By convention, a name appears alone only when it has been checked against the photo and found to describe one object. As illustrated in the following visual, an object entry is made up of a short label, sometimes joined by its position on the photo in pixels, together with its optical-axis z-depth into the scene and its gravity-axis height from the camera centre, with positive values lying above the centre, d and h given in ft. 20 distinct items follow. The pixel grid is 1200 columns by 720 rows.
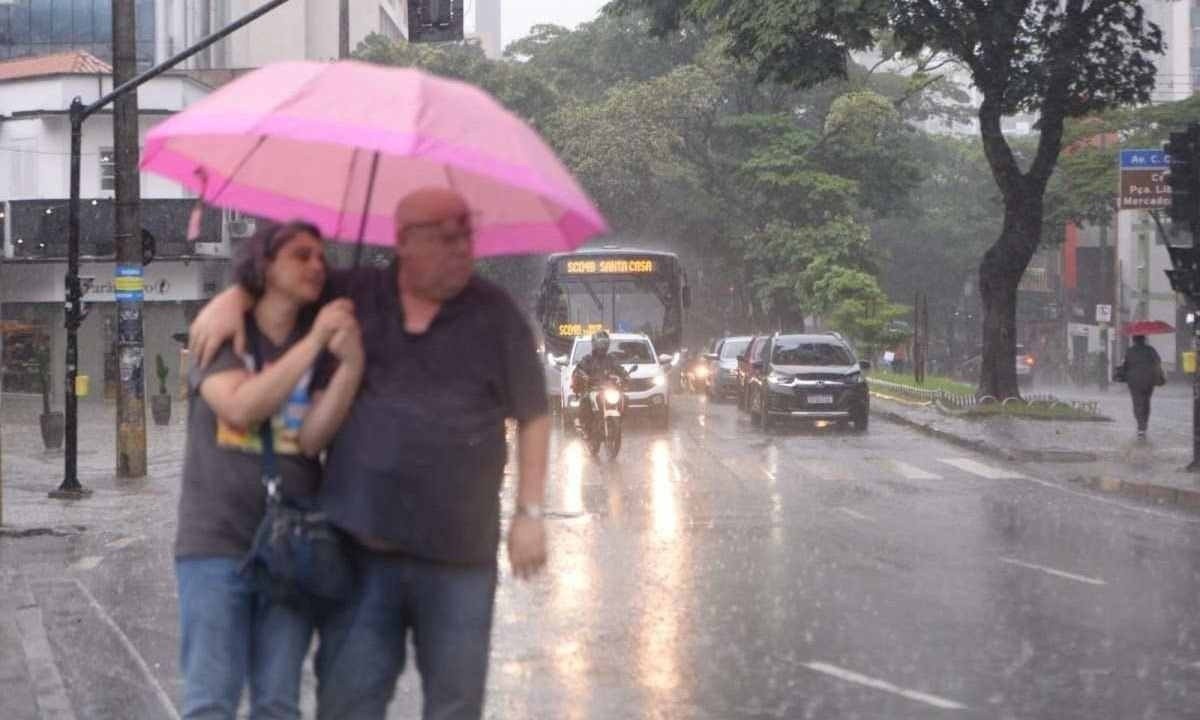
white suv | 106.83 -3.72
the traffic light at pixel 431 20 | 64.64 +10.41
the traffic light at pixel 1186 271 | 69.79 +1.61
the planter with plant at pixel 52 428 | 87.35 -5.53
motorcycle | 79.25 -4.63
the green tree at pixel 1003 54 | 101.40 +14.94
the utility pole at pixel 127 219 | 66.95 +3.45
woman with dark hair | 15.62 -1.26
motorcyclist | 79.77 -2.59
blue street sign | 89.76 +7.56
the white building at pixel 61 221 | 147.02 +7.39
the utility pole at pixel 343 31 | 106.32 +17.03
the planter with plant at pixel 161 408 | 110.01 -5.75
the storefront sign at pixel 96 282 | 152.15 +2.61
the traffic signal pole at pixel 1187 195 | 70.03 +4.53
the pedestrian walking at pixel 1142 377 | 93.15 -3.31
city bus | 126.41 +1.09
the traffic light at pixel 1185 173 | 70.08 +5.38
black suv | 104.27 -4.32
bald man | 15.55 -1.33
